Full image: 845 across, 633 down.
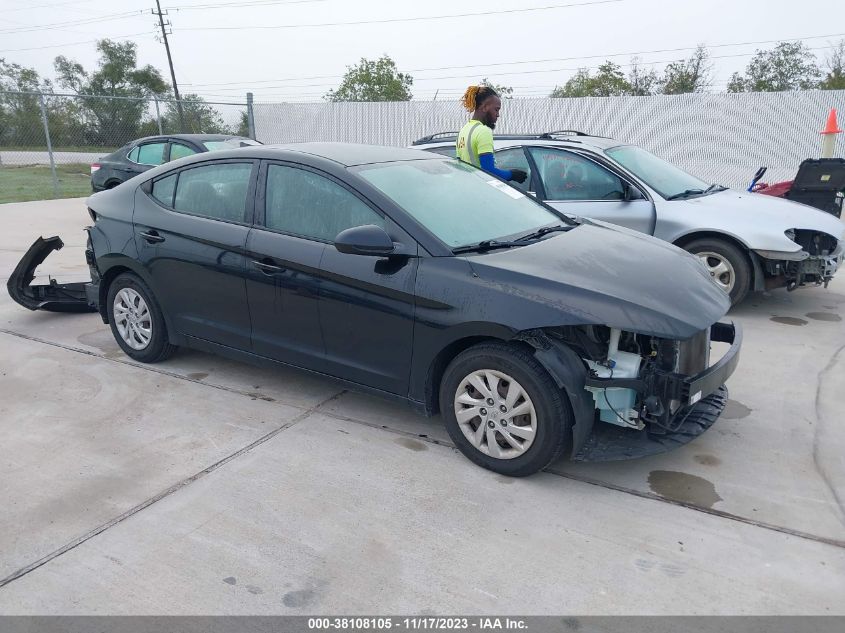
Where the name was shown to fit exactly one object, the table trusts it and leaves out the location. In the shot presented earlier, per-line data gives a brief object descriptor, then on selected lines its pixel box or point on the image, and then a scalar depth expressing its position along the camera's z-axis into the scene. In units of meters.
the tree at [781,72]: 43.94
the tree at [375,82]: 46.97
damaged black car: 3.31
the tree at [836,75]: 36.31
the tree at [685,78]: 40.91
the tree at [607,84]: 40.47
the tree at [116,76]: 46.09
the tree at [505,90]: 45.13
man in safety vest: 5.77
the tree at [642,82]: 40.41
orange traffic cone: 11.77
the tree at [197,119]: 19.73
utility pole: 44.84
